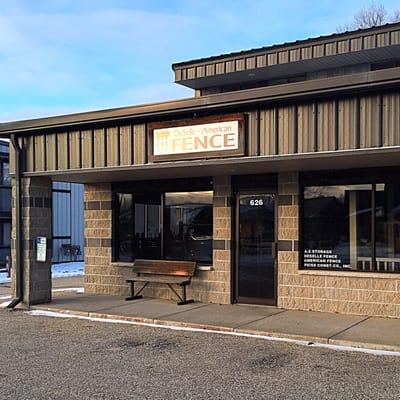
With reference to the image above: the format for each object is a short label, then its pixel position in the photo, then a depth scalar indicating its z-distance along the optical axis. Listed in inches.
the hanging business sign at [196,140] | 357.4
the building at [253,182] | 331.6
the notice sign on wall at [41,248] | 462.3
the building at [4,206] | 900.6
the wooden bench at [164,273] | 461.4
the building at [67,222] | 1005.8
